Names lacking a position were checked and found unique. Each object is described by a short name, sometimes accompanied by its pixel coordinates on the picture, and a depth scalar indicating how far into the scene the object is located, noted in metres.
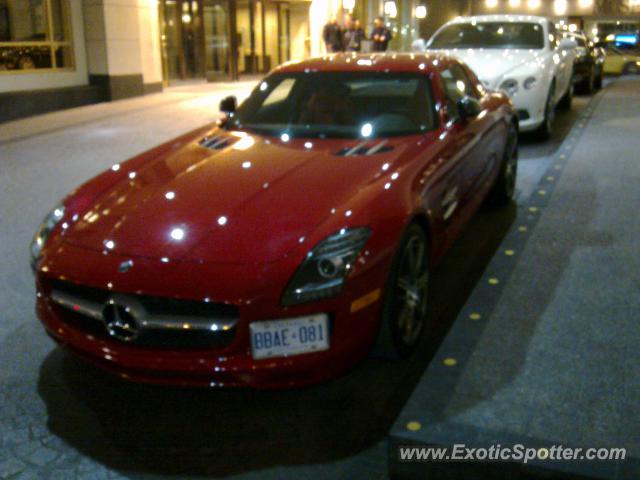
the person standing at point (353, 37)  19.23
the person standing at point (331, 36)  19.28
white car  8.48
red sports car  2.81
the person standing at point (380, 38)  18.80
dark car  14.00
